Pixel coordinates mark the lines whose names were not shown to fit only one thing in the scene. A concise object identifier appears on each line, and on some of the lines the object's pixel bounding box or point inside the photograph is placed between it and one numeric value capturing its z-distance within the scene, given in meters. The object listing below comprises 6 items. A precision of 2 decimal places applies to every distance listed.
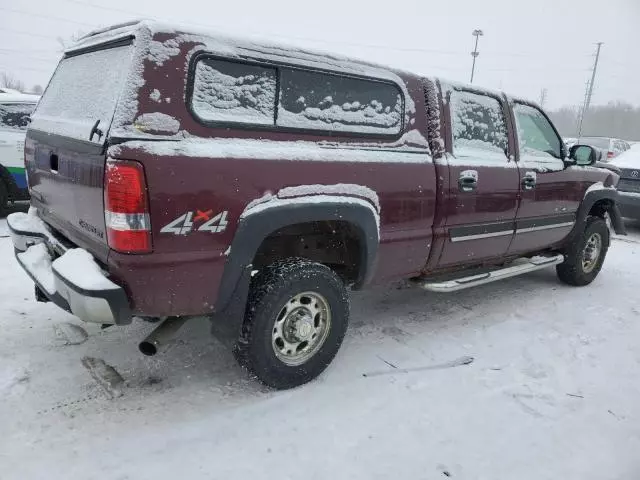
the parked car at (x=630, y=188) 8.34
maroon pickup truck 2.27
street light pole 41.44
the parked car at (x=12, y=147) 6.69
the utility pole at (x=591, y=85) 54.02
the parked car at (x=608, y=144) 15.52
